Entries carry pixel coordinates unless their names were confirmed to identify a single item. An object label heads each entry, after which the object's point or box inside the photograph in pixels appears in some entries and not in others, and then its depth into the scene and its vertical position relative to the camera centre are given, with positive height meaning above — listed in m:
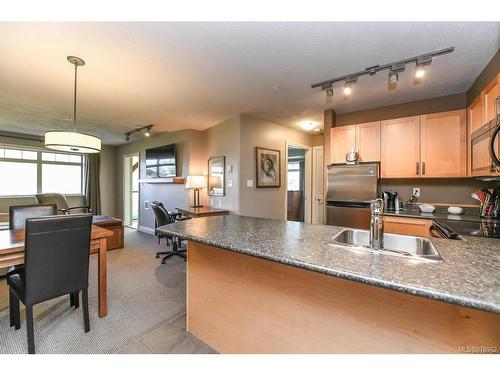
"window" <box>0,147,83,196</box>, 5.38 +0.37
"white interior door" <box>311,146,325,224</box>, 4.95 +0.01
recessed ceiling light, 4.22 +1.21
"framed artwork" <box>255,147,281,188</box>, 4.09 +0.37
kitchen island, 0.87 -0.56
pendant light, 2.23 +0.48
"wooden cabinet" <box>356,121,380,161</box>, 3.24 +0.68
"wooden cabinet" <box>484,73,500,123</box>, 1.88 +0.78
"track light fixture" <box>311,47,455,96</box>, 2.02 +1.17
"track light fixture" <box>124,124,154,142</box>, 4.75 +1.25
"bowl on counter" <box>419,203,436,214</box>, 2.96 -0.26
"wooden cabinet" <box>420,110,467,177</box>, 2.74 +0.54
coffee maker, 3.29 -0.18
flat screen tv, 5.14 +0.59
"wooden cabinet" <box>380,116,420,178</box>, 3.00 +0.55
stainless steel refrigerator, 3.08 -0.07
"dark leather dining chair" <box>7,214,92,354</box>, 1.59 -0.57
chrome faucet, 1.22 -0.22
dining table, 1.97 -0.55
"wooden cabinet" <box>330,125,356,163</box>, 3.42 +0.70
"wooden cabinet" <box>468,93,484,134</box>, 2.26 +0.78
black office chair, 3.67 -0.55
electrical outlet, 3.28 -0.06
